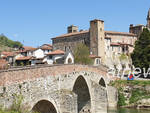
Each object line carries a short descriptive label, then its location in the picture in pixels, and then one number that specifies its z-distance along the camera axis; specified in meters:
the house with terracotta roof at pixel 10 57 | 62.90
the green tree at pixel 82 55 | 60.26
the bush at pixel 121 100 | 47.07
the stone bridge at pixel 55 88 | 17.48
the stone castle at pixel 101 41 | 70.19
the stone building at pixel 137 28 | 85.75
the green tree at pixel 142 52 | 57.25
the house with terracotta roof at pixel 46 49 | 73.35
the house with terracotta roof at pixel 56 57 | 58.41
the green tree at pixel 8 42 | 162.84
